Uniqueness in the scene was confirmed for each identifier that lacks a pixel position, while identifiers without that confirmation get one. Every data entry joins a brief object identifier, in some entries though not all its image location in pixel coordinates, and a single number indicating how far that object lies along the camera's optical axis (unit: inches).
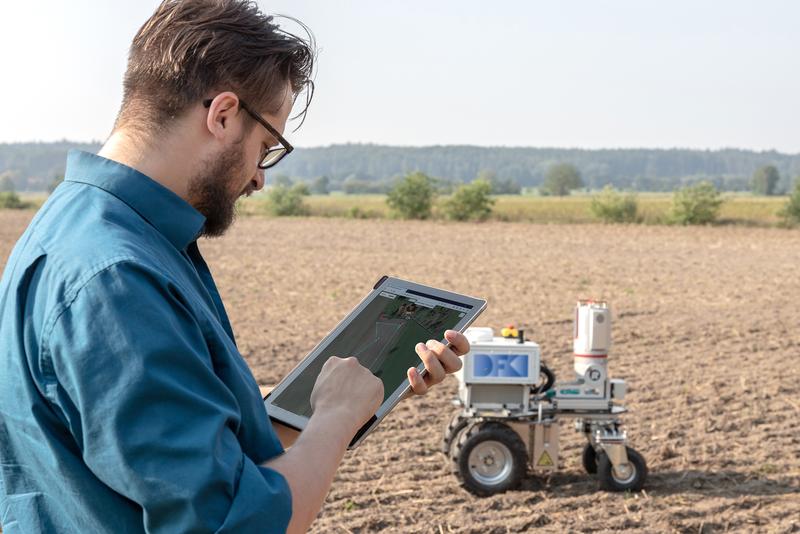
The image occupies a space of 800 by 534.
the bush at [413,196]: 1978.3
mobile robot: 233.6
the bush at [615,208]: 1868.2
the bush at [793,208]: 1734.7
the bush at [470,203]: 1850.3
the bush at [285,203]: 2137.1
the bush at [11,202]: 2822.3
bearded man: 51.8
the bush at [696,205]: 1721.2
